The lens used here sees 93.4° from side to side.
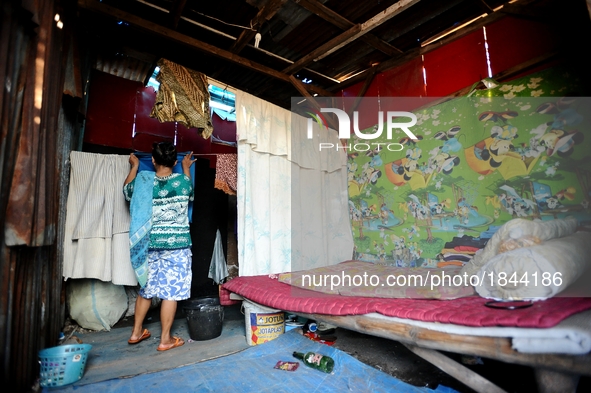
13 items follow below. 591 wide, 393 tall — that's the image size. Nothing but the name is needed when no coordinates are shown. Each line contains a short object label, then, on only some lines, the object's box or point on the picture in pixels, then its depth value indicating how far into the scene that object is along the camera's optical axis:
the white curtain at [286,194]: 3.21
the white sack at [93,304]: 3.03
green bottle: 2.08
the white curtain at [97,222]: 2.88
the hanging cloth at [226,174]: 3.28
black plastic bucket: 2.75
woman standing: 2.64
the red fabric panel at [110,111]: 3.59
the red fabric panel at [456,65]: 3.30
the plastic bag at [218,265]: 3.60
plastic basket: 1.86
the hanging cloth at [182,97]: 2.88
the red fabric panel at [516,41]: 2.84
